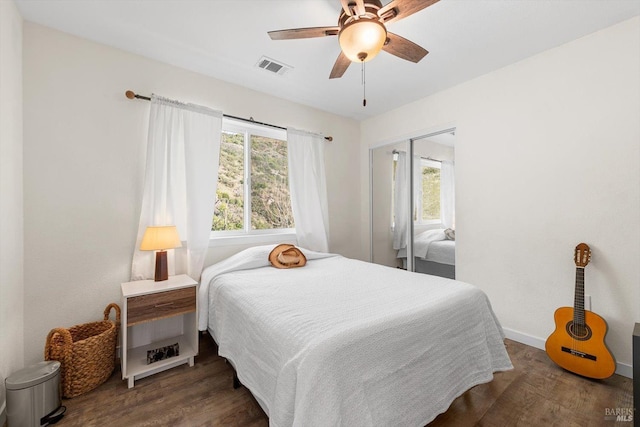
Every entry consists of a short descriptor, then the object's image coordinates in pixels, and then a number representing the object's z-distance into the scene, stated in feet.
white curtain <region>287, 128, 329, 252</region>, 10.87
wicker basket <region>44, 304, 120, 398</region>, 5.84
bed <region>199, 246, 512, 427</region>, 3.58
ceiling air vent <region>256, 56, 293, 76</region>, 8.16
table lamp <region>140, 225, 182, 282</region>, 6.97
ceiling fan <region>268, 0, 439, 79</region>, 4.81
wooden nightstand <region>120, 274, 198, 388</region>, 6.34
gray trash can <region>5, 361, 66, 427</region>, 4.84
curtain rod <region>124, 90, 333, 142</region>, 7.55
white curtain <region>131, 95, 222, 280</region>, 7.72
